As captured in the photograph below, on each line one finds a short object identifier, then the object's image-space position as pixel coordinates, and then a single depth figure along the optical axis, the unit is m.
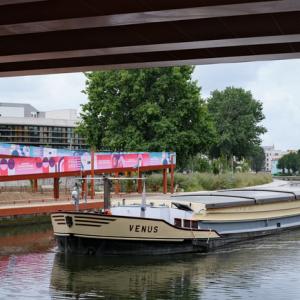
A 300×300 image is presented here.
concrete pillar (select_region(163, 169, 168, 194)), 51.42
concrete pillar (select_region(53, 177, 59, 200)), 41.03
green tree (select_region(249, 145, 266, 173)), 179.80
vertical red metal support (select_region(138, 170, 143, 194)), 50.23
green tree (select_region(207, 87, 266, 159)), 101.81
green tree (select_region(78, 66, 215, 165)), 60.22
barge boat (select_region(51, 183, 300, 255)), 24.75
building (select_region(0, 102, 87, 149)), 152.00
